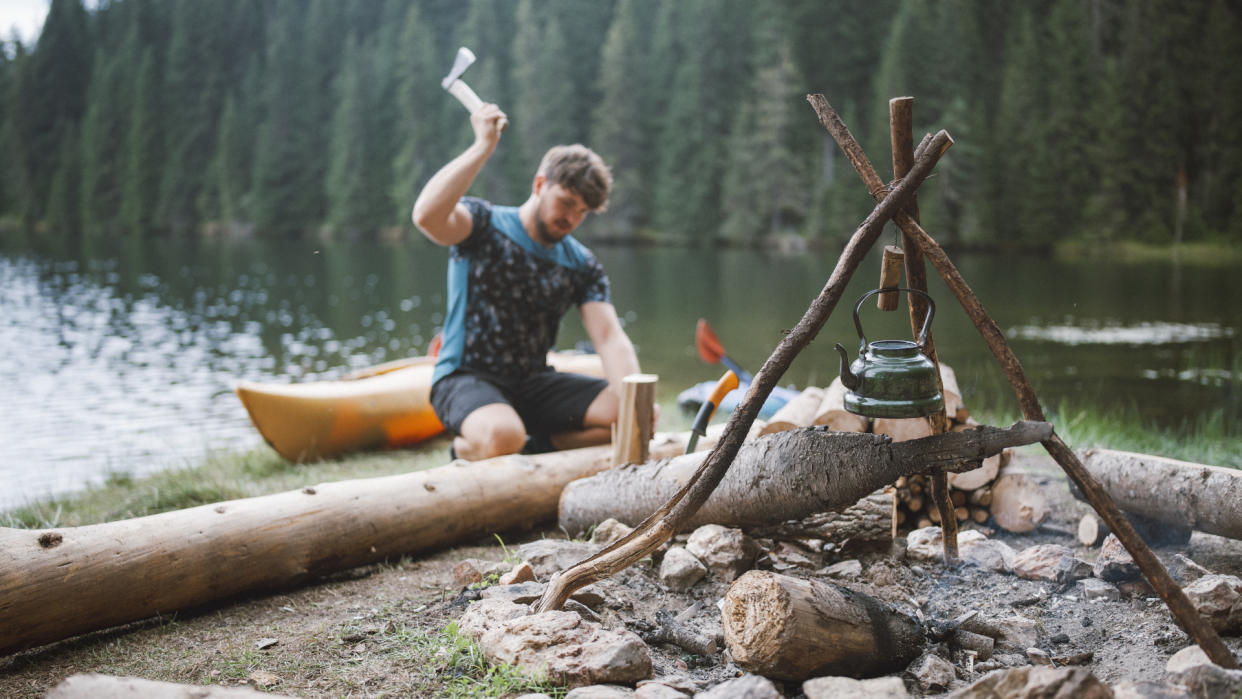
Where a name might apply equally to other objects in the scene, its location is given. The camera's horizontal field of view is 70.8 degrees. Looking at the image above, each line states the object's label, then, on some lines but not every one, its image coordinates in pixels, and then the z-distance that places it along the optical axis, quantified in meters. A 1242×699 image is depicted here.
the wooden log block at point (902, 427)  3.48
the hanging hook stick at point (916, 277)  2.31
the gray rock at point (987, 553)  2.90
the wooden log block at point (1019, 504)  3.37
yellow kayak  4.95
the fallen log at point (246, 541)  2.46
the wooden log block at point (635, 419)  3.57
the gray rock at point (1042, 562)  2.79
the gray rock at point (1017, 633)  2.34
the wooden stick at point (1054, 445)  2.04
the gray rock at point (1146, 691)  1.82
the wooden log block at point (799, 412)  3.69
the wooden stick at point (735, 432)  2.25
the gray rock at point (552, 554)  2.83
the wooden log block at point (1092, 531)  3.19
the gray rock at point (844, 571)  2.80
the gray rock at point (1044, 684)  1.73
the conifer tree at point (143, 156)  42.38
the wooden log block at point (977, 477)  3.46
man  3.96
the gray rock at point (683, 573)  2.79
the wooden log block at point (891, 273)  2.48
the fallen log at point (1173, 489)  2.77
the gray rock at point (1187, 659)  2.04
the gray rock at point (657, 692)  2.02
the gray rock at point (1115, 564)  2.64
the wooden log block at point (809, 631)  2.10
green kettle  2.18
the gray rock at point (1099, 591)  2.61
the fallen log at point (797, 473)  2.32
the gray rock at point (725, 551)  2.81
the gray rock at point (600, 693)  2.02
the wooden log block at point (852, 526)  2.95
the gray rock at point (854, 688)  1.97
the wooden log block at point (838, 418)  3.41
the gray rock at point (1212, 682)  1.84
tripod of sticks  2.11
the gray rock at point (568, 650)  2.13
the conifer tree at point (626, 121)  31.58
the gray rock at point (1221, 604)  2.29
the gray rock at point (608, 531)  3.14
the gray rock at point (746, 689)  1.99
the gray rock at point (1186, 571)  2.63
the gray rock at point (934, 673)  2.14
